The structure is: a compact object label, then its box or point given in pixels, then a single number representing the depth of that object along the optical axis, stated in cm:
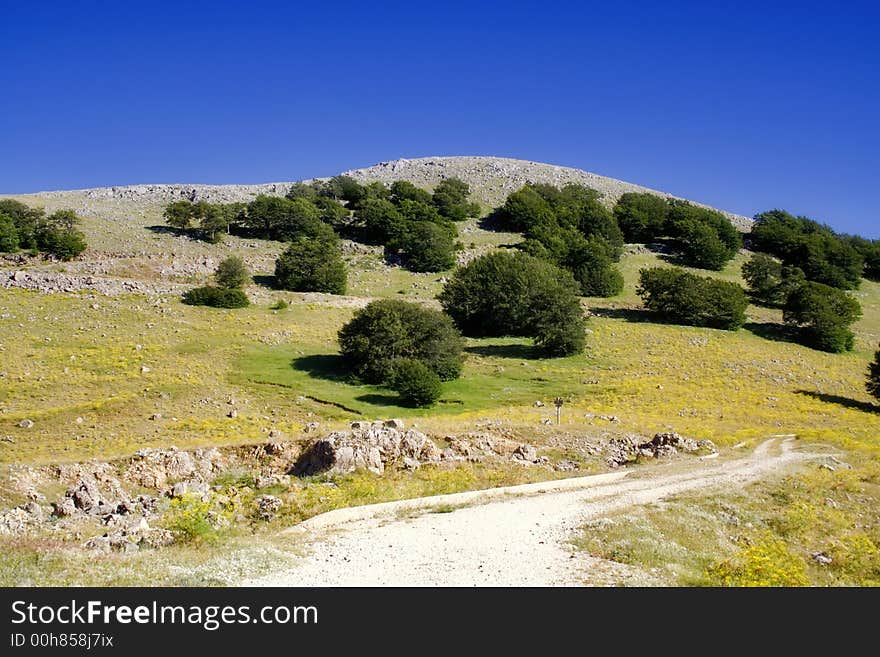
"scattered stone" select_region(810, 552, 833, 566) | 1720
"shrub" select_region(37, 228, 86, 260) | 7238
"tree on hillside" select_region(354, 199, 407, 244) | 9031
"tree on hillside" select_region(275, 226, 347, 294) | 6862
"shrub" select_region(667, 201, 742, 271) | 9231
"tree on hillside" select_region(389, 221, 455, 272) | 8150
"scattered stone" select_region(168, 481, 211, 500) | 2419
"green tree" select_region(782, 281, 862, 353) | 6269
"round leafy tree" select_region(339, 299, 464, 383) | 4384
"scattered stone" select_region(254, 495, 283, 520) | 2006
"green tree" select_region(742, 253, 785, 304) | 7888
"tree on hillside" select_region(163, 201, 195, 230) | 8788
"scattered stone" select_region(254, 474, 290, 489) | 2531
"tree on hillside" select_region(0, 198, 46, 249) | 7550
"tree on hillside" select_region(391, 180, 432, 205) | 11088
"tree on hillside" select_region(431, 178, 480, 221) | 10787
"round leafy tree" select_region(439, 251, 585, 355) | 5604
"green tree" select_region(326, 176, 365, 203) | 11438
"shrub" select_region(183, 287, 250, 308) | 5922
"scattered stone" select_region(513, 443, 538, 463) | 2838
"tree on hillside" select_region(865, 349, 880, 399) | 4680
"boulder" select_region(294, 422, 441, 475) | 2548
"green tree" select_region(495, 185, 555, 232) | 10250
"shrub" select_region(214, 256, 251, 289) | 6344
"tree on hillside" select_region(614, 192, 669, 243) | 10600
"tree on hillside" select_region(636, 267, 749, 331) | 6536
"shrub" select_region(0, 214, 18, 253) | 7194
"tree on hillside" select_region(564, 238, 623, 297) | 7650
